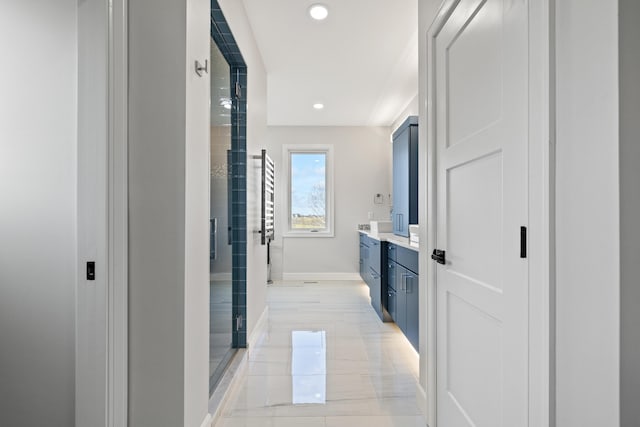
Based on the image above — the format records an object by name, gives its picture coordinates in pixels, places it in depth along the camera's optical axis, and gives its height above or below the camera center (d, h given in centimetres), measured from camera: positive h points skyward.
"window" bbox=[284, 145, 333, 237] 621 +41
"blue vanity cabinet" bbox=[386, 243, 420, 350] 266 -63
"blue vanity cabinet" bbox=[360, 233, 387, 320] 382 -65
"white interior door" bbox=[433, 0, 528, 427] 109 +1
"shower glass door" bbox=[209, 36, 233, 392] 219 -5
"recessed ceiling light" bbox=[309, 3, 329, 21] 272 +153
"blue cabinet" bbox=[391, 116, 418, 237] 367 +41
